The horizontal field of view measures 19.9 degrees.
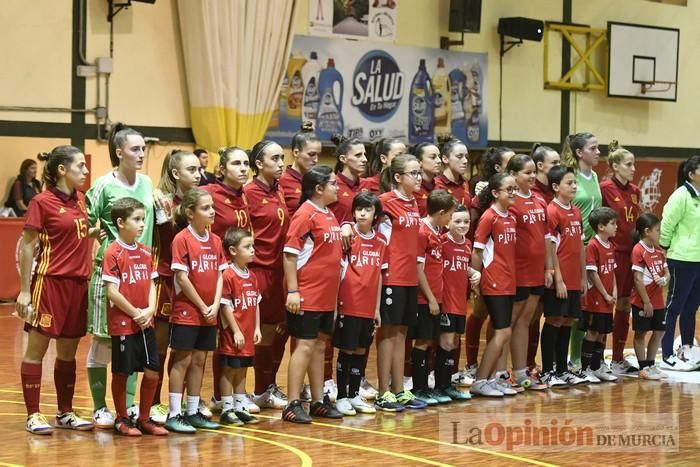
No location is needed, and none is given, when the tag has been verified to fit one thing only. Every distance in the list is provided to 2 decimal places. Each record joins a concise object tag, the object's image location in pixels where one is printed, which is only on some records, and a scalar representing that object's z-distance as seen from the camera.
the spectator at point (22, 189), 23.01
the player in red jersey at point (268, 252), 12.63
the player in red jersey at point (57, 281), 11.12
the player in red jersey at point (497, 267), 13.79
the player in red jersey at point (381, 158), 13.71
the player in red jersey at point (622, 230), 15.62
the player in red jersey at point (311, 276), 12.06
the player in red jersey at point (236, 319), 11.83
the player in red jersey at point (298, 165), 13.16
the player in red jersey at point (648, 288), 15.27
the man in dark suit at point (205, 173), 14.54
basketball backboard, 31.80
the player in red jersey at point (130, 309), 11.02
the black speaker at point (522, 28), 29.30
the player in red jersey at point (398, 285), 12.83
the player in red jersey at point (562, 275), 14.52
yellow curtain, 23.84
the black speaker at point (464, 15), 28.26
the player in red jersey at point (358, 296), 12.37
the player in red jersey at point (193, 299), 11.38
